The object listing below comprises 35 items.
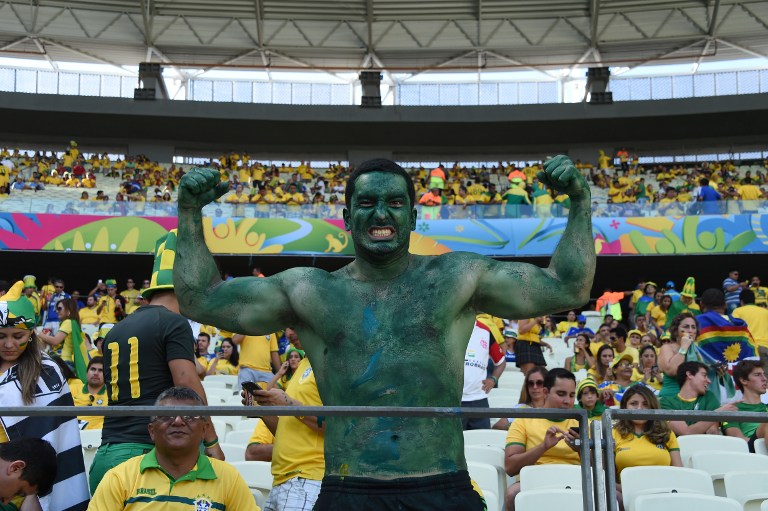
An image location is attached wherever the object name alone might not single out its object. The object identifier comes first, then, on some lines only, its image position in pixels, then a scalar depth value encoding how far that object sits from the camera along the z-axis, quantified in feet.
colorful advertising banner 69.87
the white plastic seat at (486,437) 20.92
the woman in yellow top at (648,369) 29.14
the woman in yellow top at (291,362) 24.32
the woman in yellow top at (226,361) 36.50
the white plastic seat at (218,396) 26.50
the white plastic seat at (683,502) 15.05
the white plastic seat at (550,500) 15.57
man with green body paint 8.43
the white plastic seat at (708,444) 19.63
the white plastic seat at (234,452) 19.20
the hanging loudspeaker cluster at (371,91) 103.34
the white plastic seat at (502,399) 26.78
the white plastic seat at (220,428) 21.96
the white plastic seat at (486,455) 18.81
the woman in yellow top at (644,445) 18.37
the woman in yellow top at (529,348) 32.78
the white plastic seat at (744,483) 16.57
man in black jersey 13.42
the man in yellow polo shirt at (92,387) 22.45
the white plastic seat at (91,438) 18.98
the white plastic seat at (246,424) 22.40
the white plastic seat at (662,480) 16.57
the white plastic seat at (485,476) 16.71
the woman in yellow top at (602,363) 30.68
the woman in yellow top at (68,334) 27.53
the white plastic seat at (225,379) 32.35
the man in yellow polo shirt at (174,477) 12.26
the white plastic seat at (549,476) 17.19
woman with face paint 12.26
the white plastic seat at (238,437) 21.15
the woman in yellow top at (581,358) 35.78
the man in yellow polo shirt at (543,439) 17.42
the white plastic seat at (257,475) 16.92
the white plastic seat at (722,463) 17.89
